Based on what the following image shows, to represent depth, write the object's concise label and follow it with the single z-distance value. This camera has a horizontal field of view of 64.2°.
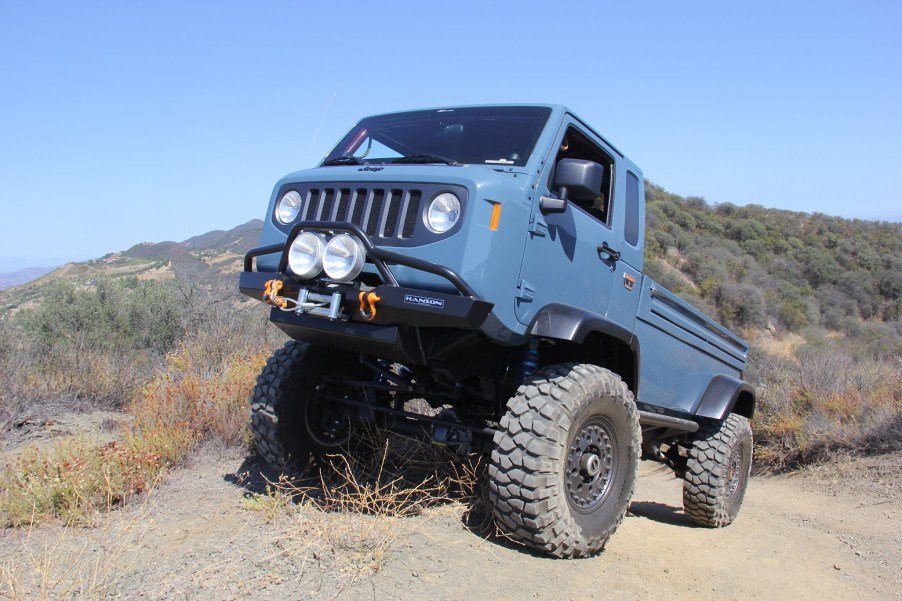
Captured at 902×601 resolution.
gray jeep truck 3.78
